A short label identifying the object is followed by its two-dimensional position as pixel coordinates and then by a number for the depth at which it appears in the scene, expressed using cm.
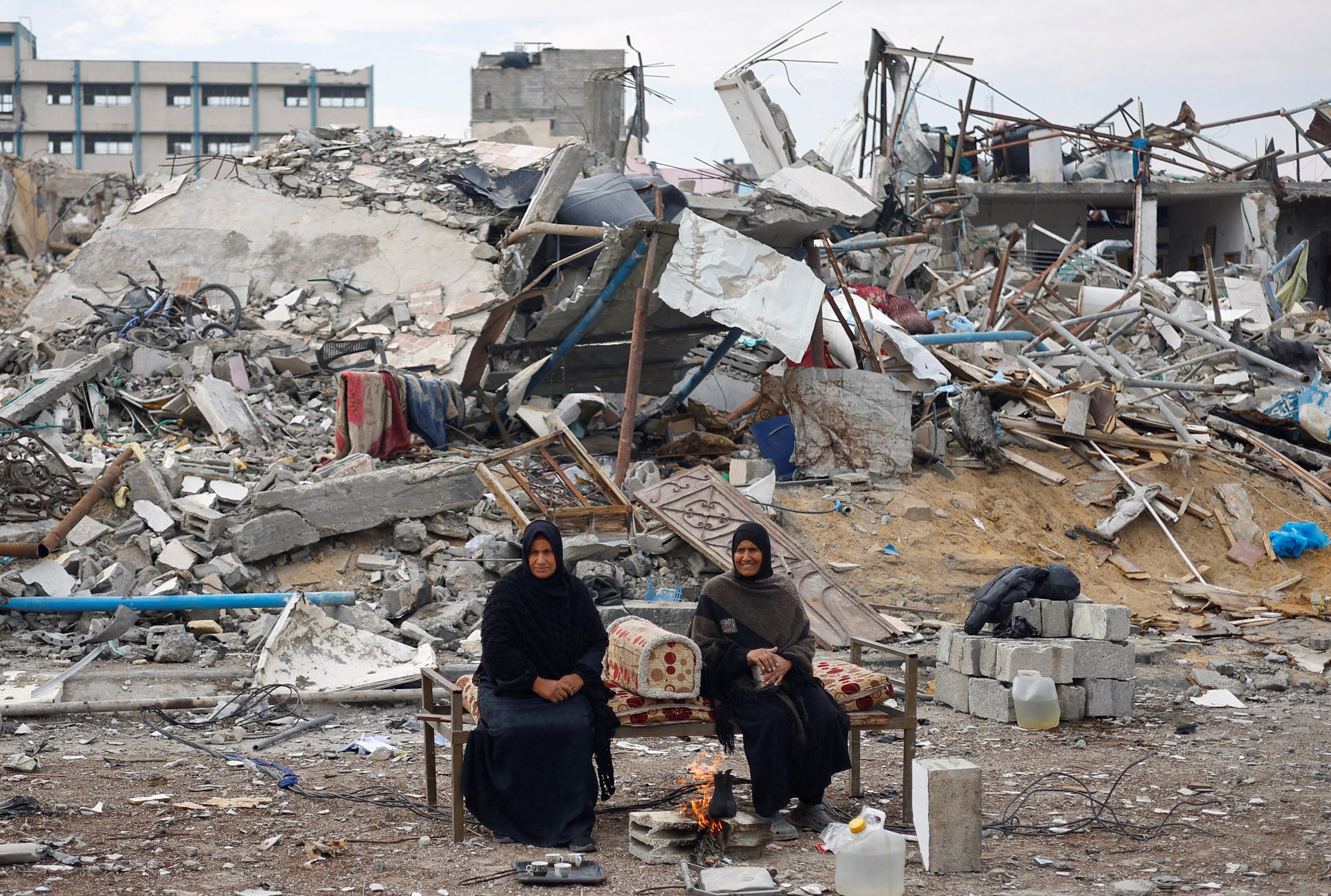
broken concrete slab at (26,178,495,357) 1508
